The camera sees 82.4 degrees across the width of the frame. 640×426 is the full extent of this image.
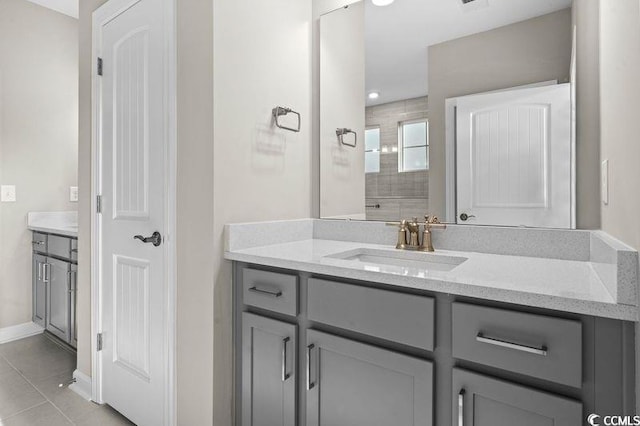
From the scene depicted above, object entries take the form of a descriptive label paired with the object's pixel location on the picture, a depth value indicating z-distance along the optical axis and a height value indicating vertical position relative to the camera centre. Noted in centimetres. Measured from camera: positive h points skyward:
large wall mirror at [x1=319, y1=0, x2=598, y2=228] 137 +43
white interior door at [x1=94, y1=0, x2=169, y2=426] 165 +2
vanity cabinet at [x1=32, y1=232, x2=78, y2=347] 251 -54
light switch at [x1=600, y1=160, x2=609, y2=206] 108 +9
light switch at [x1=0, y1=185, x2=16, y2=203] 286 +14
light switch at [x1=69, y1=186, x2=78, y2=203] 330 +16
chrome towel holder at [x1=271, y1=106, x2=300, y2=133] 170 +46
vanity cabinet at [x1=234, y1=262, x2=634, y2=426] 83 -41
